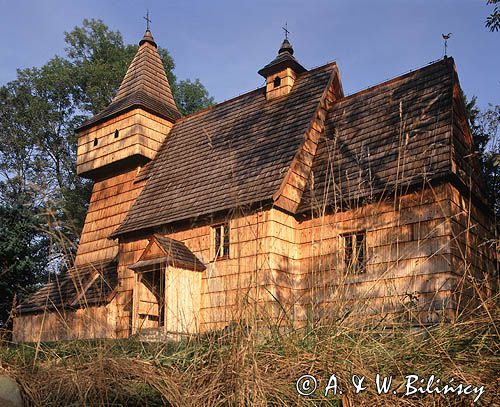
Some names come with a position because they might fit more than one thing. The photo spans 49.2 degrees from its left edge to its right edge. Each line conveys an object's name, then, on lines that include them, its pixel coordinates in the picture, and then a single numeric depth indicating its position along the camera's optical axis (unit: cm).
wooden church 1146
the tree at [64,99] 3183
